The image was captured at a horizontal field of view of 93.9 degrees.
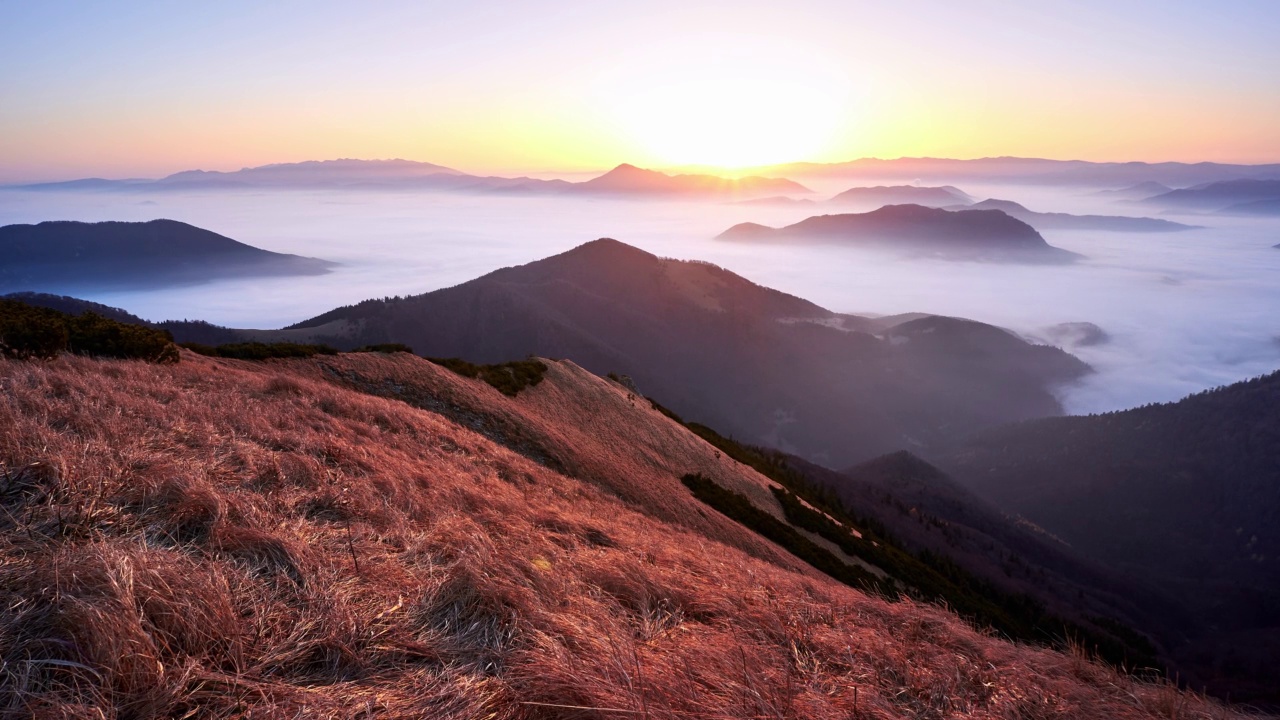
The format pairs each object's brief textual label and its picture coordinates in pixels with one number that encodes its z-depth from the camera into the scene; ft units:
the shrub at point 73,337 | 41.37
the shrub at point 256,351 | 69.82
